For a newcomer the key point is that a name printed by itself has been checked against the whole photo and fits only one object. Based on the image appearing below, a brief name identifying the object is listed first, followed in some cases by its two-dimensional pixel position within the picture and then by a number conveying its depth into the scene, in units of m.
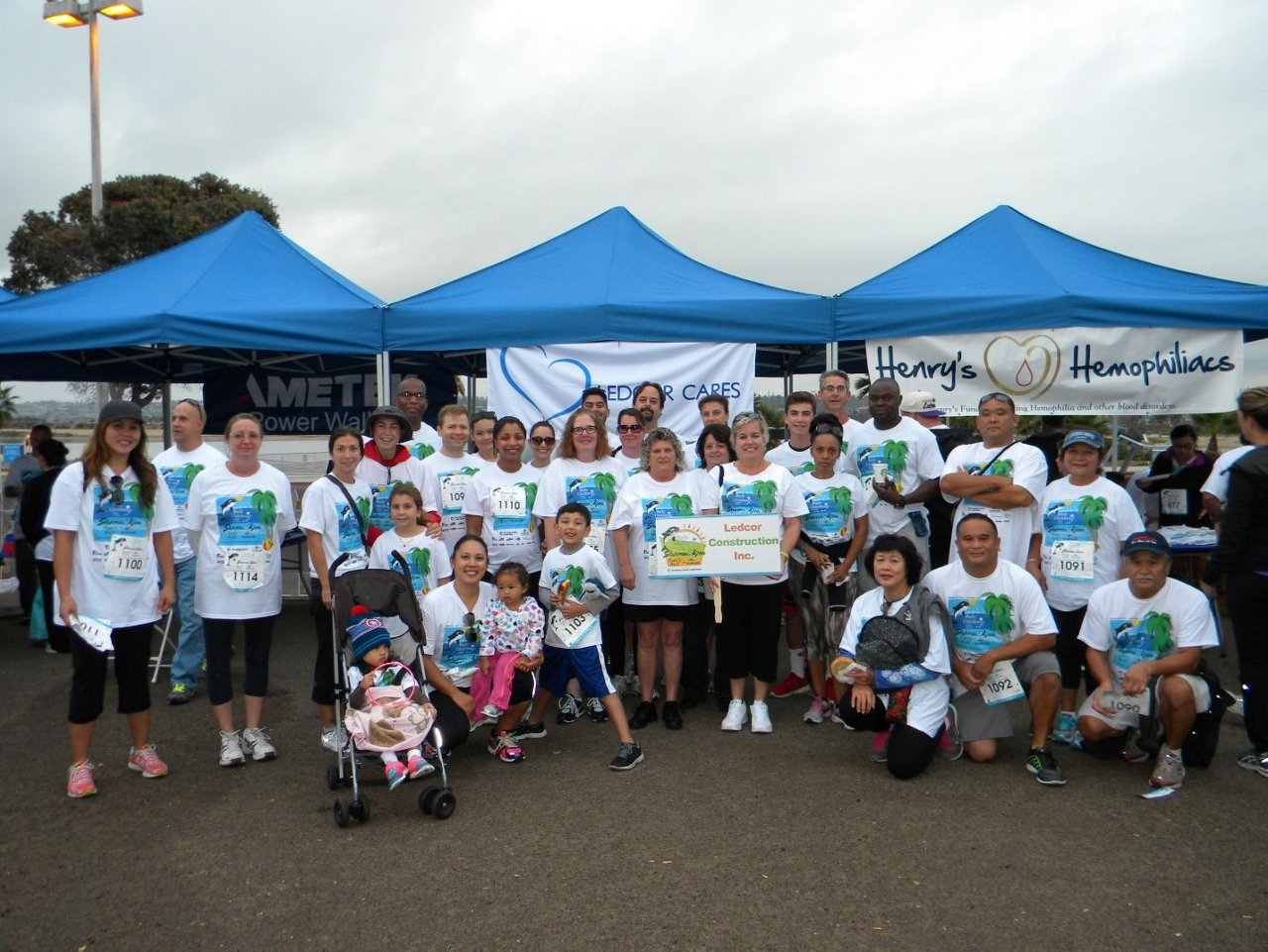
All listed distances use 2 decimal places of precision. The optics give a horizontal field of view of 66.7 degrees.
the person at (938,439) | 6.36
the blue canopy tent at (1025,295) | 6.92
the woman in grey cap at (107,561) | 4.16
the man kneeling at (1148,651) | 4.34
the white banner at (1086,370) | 7.02
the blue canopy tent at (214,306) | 7.23
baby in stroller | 4.02
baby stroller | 4.34
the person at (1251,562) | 4.28
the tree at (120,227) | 21.23
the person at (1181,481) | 8.53
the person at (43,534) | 6.86
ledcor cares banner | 7.32
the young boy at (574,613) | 4.89
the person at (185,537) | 5.87
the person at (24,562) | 8.15
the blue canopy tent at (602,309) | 7.18
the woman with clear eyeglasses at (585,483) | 5.45
